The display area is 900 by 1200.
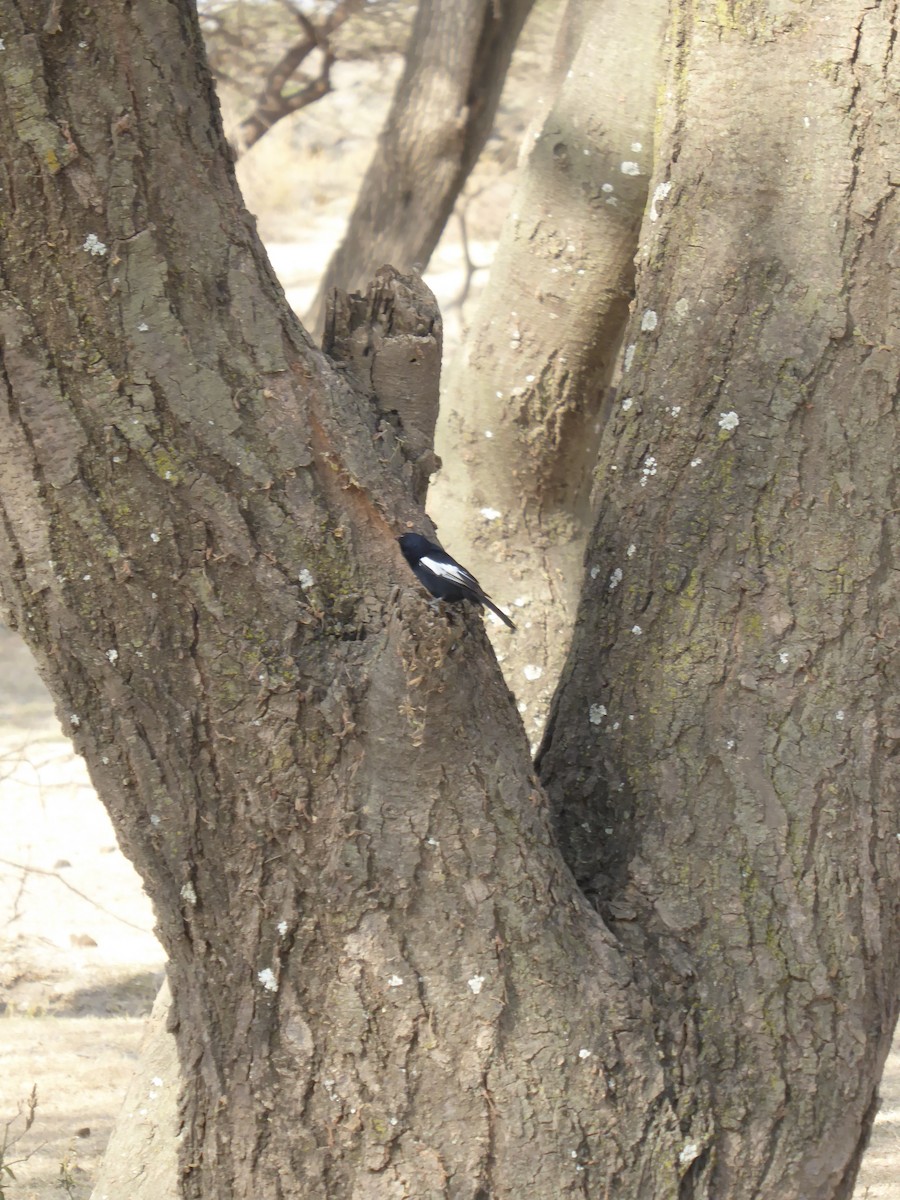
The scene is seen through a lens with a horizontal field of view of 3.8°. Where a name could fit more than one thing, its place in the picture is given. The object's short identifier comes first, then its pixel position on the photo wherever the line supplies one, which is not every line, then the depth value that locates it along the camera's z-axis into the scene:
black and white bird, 14.21
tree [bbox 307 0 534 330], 18.04
